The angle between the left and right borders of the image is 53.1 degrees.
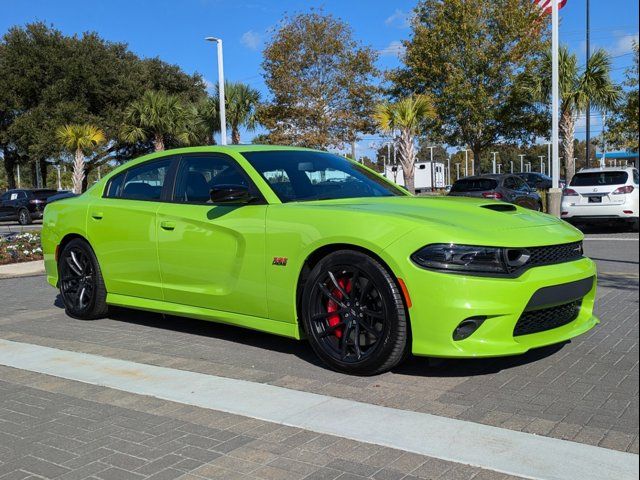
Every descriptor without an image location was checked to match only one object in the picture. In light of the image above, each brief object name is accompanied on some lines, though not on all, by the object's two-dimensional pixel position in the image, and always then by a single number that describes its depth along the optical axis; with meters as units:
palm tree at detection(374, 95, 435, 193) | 23.45
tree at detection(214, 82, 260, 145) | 31.28
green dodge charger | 4.04
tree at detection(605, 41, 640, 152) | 19.85
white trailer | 58.06
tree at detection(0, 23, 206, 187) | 38.00
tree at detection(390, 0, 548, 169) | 25.34
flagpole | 17.44
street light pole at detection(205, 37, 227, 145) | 23.71
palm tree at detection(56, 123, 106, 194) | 33.72
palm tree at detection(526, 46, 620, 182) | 23.44
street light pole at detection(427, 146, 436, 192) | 54.70
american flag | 18.51
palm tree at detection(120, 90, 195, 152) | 34.22
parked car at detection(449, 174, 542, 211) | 18.36
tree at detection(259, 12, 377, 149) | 28.58
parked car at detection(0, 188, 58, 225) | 28.45
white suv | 13.46
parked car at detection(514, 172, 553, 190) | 31.70
